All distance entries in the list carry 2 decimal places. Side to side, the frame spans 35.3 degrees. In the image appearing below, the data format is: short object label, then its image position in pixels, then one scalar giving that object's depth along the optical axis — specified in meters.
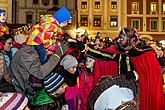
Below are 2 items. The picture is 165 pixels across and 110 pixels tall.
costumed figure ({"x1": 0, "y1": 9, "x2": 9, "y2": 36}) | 3.98
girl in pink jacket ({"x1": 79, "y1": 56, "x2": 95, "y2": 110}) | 4.80
